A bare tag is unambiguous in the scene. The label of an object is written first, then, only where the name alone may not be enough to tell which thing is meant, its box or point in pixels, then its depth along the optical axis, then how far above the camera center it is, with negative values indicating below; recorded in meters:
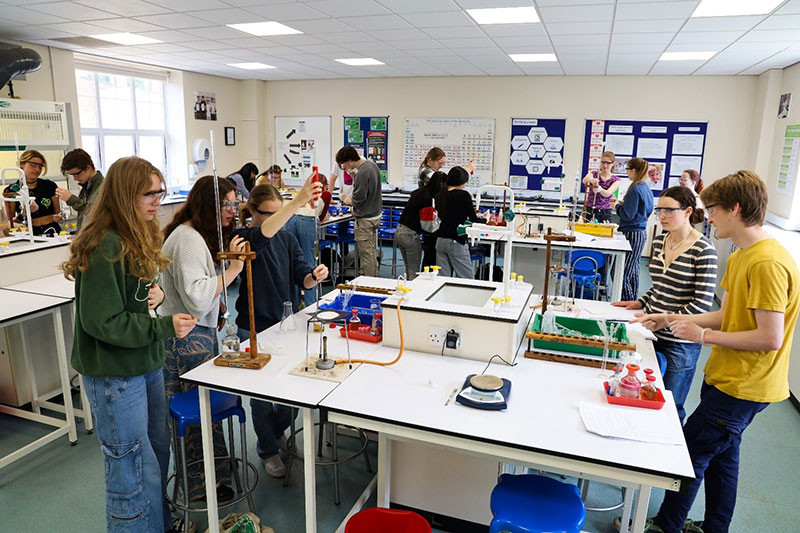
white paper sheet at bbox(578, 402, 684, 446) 1.59 -0.80
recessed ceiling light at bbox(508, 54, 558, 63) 5.98 +1.14
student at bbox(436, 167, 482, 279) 4.52 -0.53
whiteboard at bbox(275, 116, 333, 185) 8.87 +0.18
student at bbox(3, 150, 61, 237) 4.21 -0.39
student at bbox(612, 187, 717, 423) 2.22 -0.48
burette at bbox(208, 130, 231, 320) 1.90 -0.35
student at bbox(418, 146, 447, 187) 5.56 -0.03
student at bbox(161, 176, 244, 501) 2.06 -0.49
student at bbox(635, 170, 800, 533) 1.72 -0.56
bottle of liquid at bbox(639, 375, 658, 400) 1.79 -0.75
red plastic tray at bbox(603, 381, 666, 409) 1.77 -0.78
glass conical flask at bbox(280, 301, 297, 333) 2.38 -0.75
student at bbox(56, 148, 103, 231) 3.75 -0.19
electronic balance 1.75 -0.77
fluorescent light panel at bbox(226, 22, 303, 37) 4.69 +1.11
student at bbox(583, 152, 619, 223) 6.07 -0.35
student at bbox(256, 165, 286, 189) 6.56 -0.24
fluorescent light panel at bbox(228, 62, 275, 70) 7.12 +1.16
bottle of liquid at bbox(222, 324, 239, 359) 2.09 -0.73
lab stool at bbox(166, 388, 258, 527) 2.09 -1.01
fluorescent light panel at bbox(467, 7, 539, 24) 3.99 +1.09
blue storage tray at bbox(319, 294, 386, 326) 2.59 -0.71
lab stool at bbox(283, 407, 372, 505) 2.43 -1.42
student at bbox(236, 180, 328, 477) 2.46 -0.58
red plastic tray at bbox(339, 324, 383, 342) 2.33 -0.77
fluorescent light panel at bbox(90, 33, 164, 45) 5.25 +1.12
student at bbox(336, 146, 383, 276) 5.31 -0.46
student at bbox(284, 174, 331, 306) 3.99 -0.56
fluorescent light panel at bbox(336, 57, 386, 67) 6.55 +1.17
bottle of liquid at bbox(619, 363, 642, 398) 1.80 -0.74
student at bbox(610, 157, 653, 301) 4.93 -0.50
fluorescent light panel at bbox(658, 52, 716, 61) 5.53 +1.10
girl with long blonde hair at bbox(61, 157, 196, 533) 1.65 -0.55
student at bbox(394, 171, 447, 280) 4.89 -0.64
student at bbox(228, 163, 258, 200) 6.32 -0.27
